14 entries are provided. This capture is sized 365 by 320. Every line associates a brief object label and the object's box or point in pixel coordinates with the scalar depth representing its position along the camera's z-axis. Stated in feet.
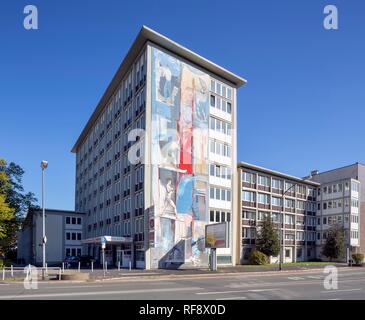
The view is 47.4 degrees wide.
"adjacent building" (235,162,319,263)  193.77
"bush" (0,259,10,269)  129.23
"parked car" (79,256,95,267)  175.65
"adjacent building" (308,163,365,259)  241.35
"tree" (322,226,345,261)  212.02
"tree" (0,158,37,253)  141.77
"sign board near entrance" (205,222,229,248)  131.03
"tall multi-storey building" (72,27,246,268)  146.82
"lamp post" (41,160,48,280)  91.81
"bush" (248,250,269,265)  171.73
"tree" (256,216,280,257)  184.44
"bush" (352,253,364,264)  197.57
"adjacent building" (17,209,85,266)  240.53
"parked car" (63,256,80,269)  168.72
